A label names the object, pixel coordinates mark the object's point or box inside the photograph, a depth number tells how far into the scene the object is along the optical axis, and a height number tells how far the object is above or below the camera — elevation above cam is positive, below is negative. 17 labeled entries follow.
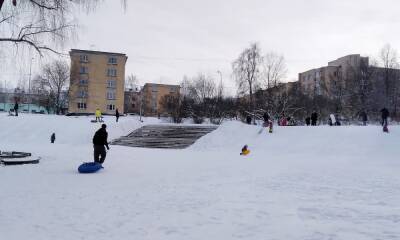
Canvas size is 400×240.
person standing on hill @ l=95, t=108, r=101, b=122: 37.10 +0.15
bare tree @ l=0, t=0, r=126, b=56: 13.20 +3.61
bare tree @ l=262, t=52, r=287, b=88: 44.94 +5.53
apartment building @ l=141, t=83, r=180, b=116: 94.88 +7.36
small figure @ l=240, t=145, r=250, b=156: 21.14 -1.88
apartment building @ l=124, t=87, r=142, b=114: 99.94 +5.21
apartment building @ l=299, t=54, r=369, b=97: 54.62 +10.22
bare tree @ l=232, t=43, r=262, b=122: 45.91 +6.51
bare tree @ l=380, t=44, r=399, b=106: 51.76 +6.64
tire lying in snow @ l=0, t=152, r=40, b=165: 13.98 -1.76
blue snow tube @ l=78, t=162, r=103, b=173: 12.44 -1.80
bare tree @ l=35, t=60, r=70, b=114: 54.84 +5.46
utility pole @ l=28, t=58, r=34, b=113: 74.25 +3.59
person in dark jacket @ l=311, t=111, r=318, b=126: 30.51 +0.26
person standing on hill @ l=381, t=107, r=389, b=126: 23.85 +0.49
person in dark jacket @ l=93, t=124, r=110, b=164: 13.81 -1.01
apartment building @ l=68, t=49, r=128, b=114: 59.22 +5.90
